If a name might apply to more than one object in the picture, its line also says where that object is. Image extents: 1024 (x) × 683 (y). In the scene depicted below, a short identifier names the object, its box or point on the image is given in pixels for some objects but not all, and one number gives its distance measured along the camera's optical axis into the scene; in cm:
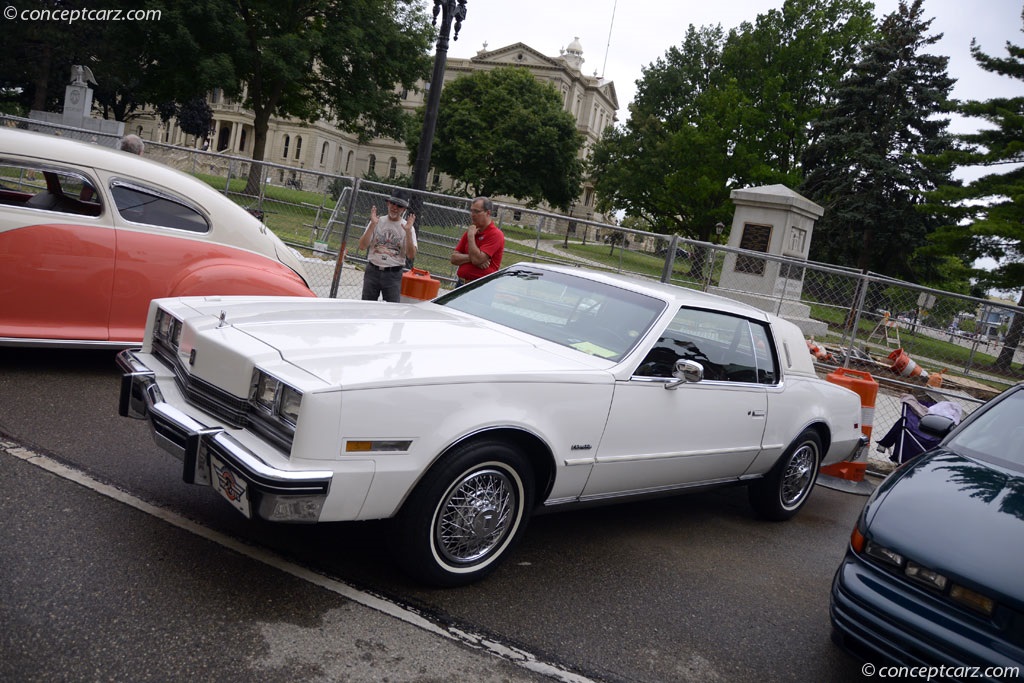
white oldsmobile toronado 320
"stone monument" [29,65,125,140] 2728
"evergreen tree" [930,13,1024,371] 2523
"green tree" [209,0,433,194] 3114
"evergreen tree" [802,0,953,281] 3538
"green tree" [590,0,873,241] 4131
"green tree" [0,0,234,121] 2995
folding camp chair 712
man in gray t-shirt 822
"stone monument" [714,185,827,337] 2034
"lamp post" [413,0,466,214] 1153
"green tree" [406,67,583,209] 5825
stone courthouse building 8681
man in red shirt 765
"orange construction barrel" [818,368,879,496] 725
